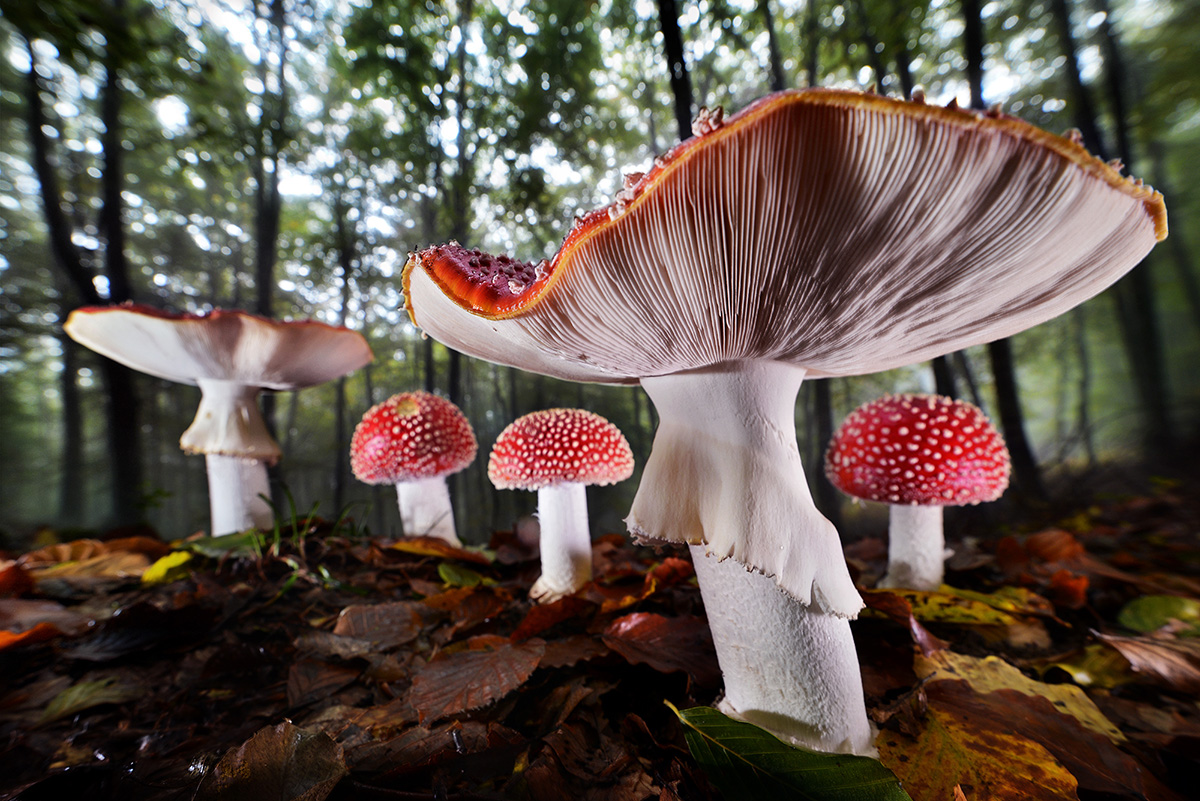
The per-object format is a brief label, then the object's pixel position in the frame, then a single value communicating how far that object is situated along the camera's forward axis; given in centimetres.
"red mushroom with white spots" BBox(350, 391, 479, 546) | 24
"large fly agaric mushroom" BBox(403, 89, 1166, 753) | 7
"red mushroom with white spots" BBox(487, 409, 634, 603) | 20
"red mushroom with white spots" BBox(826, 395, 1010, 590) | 18
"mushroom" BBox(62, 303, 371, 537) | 24
